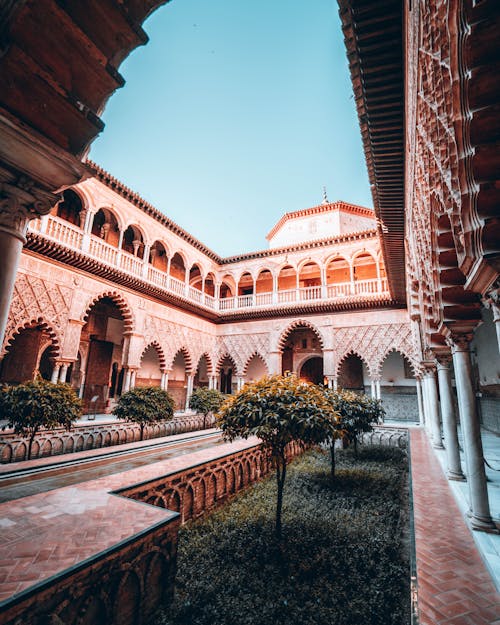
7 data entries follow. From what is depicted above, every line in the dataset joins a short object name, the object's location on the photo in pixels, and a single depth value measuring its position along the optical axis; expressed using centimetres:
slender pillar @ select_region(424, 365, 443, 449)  761
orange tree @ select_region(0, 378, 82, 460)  593
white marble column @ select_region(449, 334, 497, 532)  318
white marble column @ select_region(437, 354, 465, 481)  496
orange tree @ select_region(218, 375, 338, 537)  374
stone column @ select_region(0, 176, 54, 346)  264
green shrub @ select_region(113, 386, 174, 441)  809
